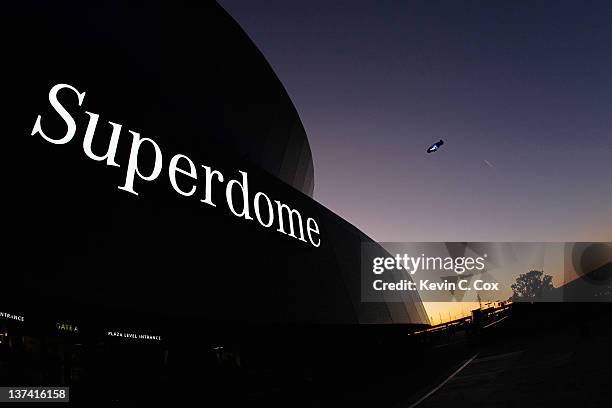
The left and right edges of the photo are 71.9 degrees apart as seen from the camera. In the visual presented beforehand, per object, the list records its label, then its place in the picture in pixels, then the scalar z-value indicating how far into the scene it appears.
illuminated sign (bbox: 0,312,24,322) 9.79
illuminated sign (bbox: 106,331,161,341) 13.87
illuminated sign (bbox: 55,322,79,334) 12.23
